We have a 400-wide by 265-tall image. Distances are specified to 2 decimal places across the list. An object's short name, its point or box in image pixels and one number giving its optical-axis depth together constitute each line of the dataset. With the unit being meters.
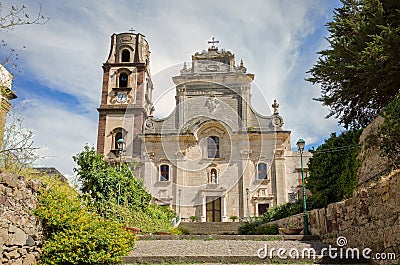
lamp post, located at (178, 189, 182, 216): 25.37
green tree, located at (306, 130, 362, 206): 10.85
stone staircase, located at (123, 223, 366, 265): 7.51
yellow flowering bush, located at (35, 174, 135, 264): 7.03
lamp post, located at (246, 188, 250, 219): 25.21
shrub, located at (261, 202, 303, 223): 15.82
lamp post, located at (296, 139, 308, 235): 11.56
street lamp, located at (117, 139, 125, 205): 13.93
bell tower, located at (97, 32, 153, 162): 27.98
